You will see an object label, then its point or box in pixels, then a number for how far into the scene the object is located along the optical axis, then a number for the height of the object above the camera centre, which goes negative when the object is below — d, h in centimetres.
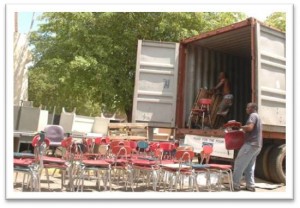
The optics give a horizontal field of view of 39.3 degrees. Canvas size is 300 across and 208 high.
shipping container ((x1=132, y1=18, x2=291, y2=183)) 816 +108
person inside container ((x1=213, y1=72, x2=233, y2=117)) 1033 +86
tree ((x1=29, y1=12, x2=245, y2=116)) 1395 +270
